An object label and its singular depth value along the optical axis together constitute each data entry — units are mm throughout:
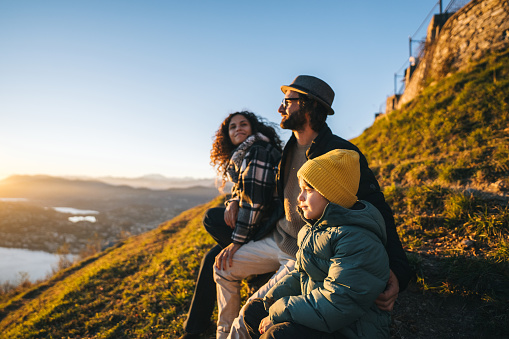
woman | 2688
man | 2426
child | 1351
